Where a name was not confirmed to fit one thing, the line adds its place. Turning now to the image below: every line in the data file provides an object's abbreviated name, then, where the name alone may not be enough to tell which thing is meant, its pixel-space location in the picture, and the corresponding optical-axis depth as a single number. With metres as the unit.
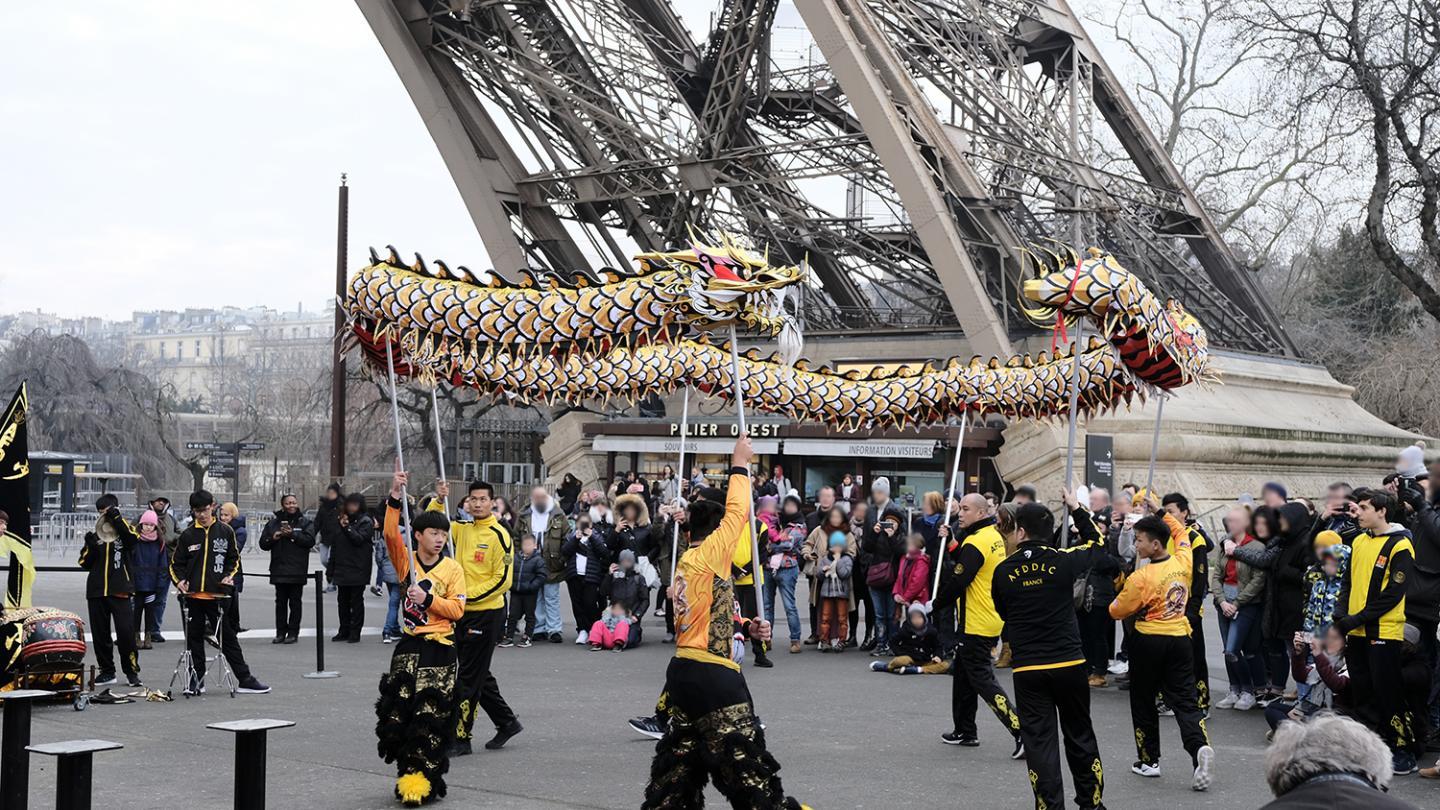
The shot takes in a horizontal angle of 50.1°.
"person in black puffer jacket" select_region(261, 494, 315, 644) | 16.41
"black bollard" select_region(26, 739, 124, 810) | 6.57
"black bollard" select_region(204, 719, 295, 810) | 6.73
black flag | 12.36
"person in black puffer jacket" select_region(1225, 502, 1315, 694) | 11.65
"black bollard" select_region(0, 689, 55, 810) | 7.20
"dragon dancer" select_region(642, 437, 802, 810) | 6.78
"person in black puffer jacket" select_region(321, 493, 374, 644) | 17.05
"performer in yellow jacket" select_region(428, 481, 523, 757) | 9.48
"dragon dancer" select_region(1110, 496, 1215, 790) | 8.73
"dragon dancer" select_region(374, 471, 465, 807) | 8.27
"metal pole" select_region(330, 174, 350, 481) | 30.20
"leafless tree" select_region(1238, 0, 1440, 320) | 21.03
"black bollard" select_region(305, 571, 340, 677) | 13.80
